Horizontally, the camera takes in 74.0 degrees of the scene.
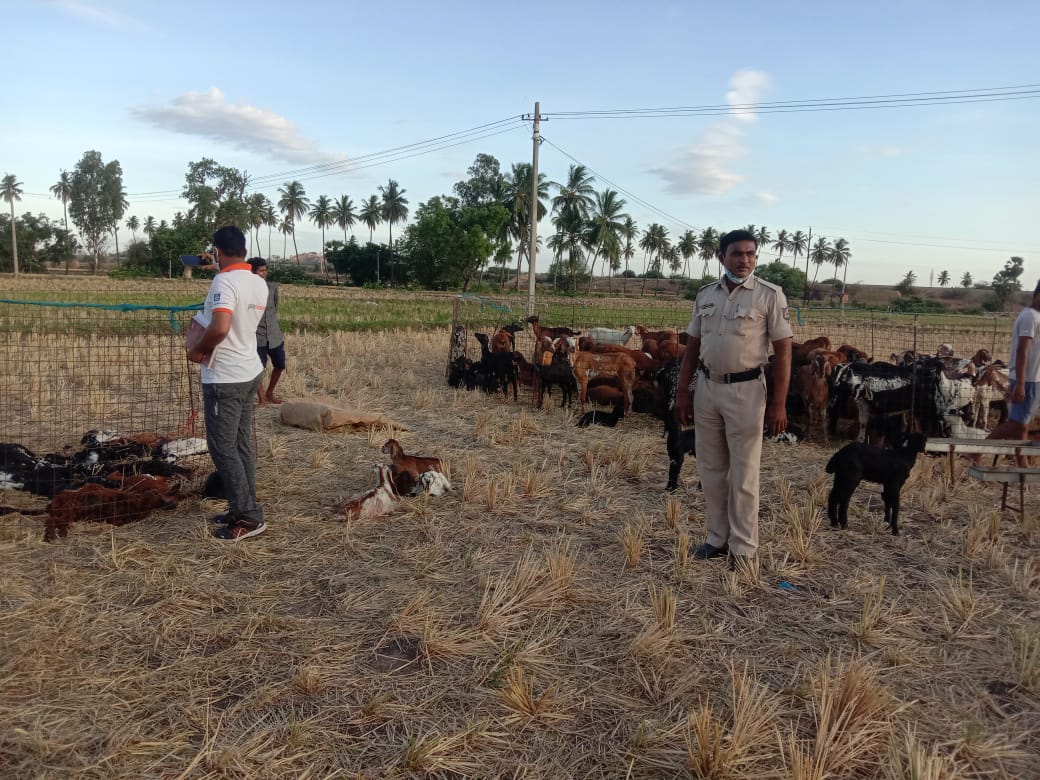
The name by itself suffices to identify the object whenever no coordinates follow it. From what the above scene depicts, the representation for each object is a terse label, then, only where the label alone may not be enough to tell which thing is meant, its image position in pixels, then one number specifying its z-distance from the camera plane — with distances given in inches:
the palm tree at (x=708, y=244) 3139.8
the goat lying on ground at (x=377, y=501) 219.9
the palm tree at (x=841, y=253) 3511.3
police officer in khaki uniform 174.7
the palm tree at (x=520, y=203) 2384.4
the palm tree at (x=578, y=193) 2202.3
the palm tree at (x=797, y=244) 3496.6
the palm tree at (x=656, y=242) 3356.3
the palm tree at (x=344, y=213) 3270.2
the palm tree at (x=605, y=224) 2297.0
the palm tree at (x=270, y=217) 3112.7
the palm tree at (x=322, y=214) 3297.2
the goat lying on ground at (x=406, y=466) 242.1
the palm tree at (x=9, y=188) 2978.6
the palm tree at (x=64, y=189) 3388.3
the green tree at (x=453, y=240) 2251.5
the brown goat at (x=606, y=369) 390.6
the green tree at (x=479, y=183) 3024.1
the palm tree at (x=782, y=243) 3565.5
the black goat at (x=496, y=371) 437.4
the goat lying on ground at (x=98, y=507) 201.3
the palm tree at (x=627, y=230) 2375.7
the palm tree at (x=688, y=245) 3484.3
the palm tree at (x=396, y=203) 3120.1
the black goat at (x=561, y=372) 407.2
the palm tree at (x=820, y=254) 3553.2
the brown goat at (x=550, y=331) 451.8
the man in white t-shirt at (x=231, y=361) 180.2
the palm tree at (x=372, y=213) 3169.3
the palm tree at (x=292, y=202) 3321.9
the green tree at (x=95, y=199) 3415.4
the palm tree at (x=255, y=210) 2779.3
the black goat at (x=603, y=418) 377.4
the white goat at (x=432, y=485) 242.7
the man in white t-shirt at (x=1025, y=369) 231.1
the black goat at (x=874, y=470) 214.1
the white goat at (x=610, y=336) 532.4
